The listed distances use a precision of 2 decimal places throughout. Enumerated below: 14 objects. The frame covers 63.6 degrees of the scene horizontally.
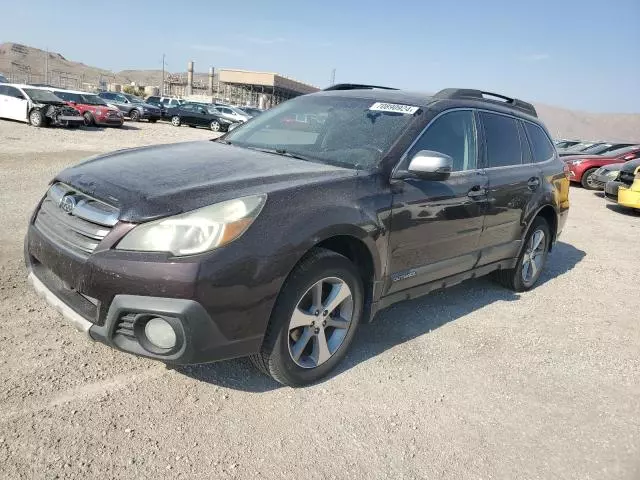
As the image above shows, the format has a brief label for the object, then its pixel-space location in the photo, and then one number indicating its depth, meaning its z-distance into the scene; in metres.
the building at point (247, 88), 72.31
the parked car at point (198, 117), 29.05
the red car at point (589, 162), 15.77
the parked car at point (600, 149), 16.97
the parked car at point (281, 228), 2.50
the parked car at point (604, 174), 13.98
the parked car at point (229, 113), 28.92
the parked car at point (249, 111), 33.04
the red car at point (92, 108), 21.19
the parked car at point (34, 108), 18.62
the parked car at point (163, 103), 30.56
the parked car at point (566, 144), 22.38
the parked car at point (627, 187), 11.04
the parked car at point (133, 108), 28.55
